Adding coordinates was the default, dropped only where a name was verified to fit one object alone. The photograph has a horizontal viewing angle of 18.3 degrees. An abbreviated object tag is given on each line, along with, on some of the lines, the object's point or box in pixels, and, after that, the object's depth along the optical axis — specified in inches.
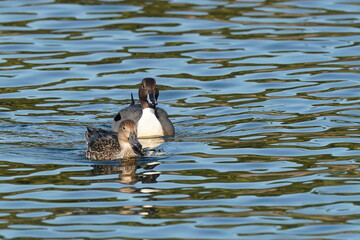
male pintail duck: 676.7
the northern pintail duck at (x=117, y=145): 592.1
